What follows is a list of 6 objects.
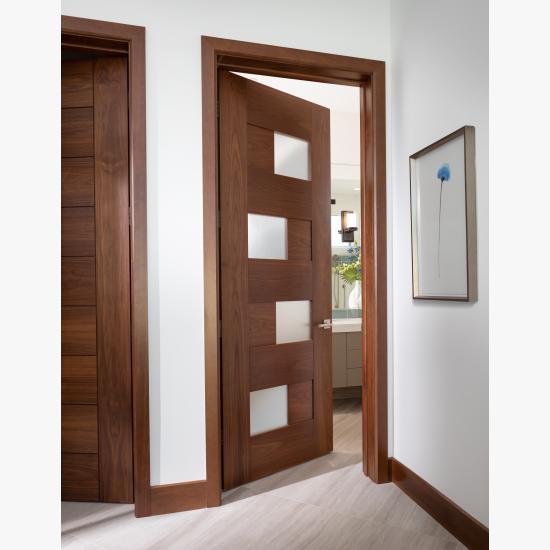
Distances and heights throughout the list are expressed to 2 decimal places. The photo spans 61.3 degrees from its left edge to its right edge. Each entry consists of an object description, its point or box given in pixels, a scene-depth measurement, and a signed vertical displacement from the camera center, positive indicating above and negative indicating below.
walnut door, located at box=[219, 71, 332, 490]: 2.35 -0.04
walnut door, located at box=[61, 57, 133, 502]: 2.18 -0.03
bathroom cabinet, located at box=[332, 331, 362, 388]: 4.00 -0.76
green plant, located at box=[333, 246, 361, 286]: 4.64 +0.04
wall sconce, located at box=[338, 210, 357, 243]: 4.55 +0.46
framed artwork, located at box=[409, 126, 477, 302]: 1.76 +0.22
